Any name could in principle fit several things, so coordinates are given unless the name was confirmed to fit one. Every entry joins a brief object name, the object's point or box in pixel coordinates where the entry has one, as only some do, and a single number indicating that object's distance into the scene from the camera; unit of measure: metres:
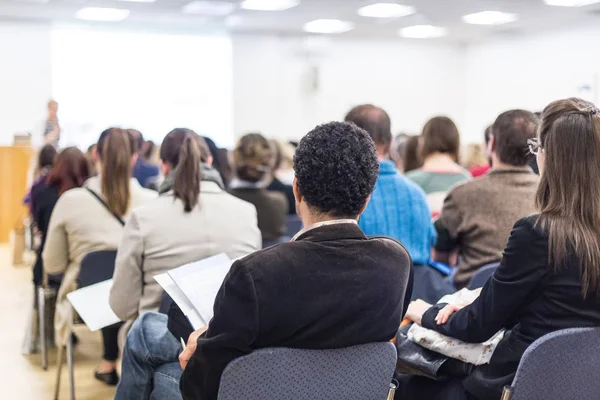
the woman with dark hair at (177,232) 2.71
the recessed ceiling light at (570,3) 9.49
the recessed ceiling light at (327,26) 11.18
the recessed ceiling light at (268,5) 9.44
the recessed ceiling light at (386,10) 9.72
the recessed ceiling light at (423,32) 11.77
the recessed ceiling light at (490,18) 10.46
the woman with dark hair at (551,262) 1.73
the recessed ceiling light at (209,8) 9.53
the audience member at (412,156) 4.81
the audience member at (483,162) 2.92
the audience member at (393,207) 2.70
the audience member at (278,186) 5.29
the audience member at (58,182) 4.21
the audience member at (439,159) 3.82
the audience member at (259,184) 4.29
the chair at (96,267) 3.28
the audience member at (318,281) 1.53
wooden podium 9.28
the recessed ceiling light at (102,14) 9.91
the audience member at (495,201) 2.69
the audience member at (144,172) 6.40
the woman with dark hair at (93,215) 3.58
